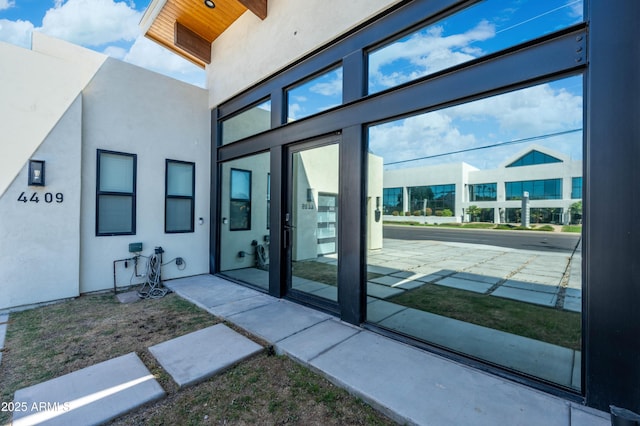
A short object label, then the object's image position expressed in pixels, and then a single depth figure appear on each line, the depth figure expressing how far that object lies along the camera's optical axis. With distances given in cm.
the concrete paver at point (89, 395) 176
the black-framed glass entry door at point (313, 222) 367
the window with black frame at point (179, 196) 510
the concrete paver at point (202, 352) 224
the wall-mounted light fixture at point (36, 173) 366
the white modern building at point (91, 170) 363
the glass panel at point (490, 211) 239
